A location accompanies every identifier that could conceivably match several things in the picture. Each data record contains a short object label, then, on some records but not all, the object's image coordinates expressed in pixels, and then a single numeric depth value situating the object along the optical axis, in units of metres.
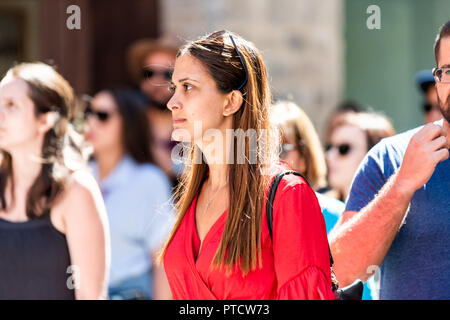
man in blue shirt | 5.06
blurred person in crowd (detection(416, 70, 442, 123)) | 10.03
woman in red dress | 4.40
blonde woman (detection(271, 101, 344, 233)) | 7.43
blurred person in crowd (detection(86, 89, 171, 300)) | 9.12
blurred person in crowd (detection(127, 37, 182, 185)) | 11.56
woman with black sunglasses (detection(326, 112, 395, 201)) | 8.51
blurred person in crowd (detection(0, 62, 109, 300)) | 6.39
